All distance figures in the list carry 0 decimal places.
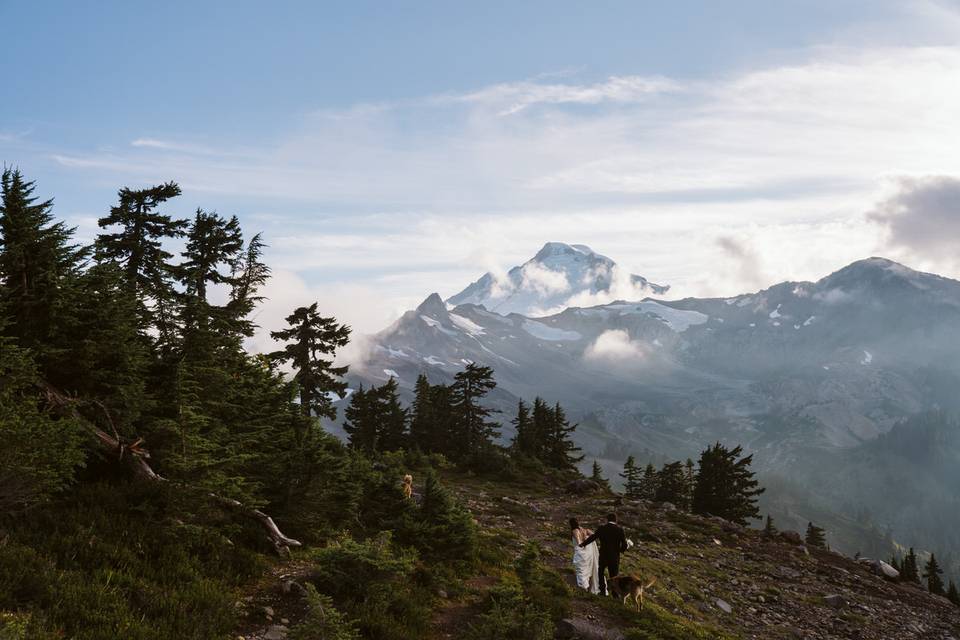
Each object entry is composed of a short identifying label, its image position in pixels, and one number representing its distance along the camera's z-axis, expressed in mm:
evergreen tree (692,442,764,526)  51688
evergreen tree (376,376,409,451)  59406
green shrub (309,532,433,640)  10344
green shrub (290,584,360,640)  7918
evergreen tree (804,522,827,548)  63000
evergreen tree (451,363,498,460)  56125
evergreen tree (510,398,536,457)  61566
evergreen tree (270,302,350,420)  32750
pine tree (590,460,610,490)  52822
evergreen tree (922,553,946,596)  61206
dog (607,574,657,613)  14000
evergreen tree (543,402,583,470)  61750
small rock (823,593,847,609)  20406
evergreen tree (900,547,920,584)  59831
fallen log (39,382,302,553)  12062
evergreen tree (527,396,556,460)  61688
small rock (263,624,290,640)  8969
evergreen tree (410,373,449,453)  57688
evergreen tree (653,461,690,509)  62853
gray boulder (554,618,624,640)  11398
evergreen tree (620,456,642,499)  67938
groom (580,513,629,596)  15008
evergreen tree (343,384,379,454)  59344
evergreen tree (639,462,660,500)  69706
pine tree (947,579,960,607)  54150
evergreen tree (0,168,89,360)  12812
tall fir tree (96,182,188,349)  20825
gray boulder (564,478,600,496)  43091
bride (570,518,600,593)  15312
